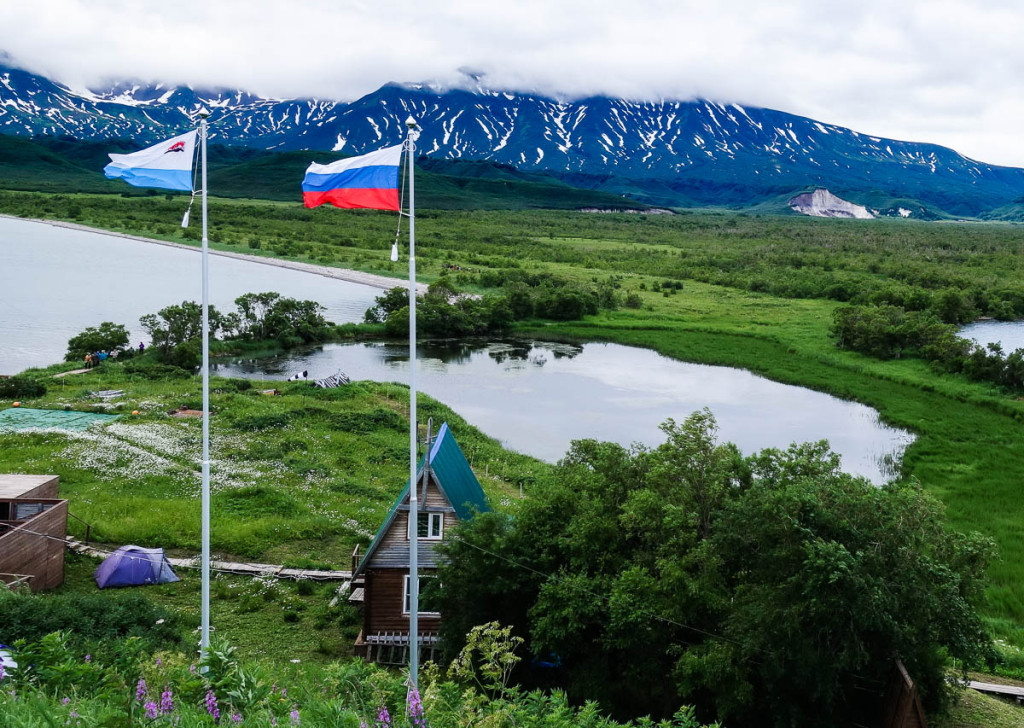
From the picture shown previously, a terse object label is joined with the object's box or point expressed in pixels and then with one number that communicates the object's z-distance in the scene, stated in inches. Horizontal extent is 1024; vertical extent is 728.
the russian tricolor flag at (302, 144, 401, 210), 614.5
